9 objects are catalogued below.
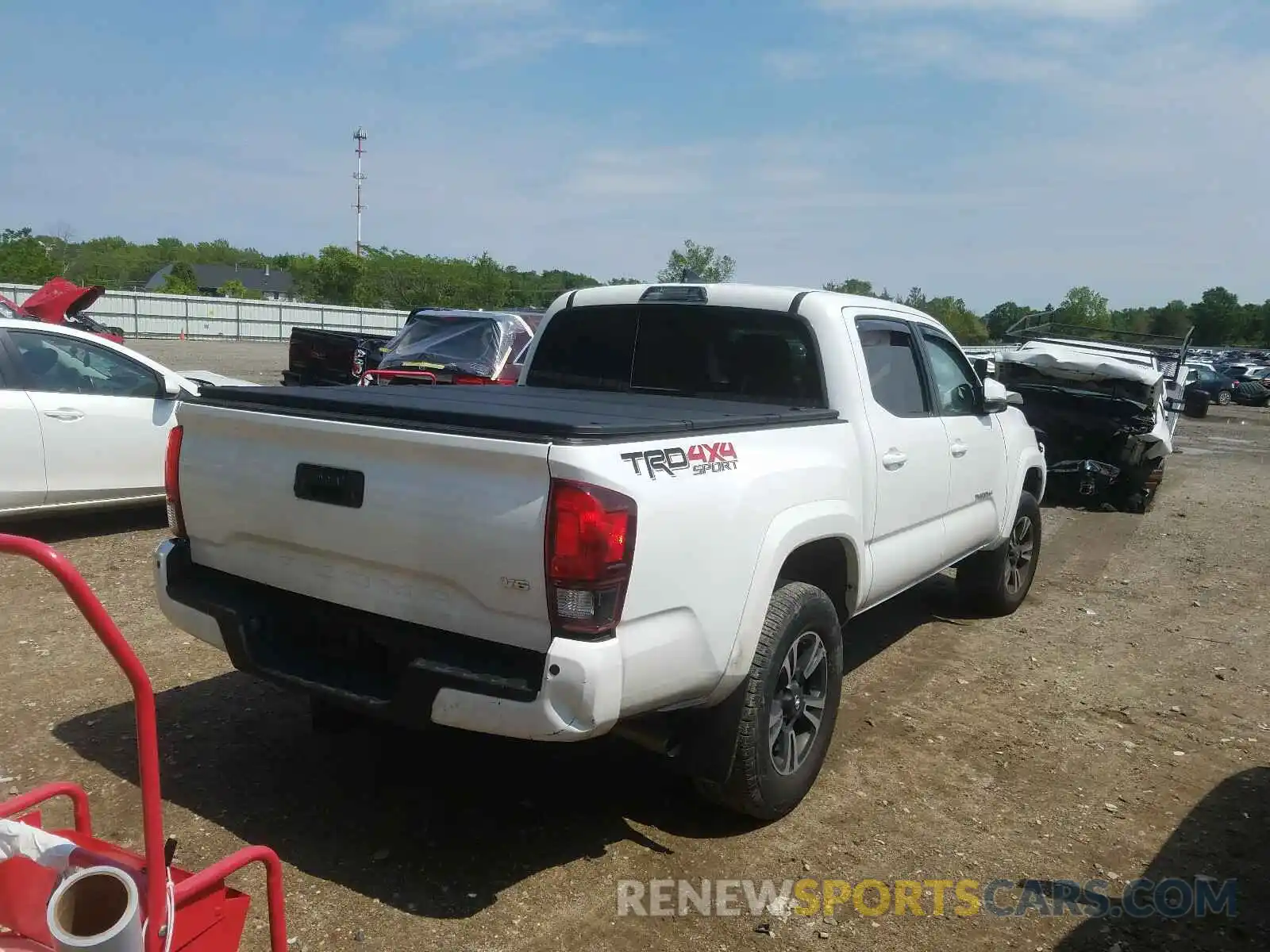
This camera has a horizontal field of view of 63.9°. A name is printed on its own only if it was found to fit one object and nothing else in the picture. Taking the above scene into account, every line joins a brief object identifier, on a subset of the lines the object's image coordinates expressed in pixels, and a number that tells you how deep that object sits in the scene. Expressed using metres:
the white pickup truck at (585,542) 2.86
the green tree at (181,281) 69.94
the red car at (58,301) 12.89
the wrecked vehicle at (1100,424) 11.37
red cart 2.04
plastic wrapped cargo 10.70
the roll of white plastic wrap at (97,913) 2.02
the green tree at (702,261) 46.31
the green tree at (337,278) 74.50
